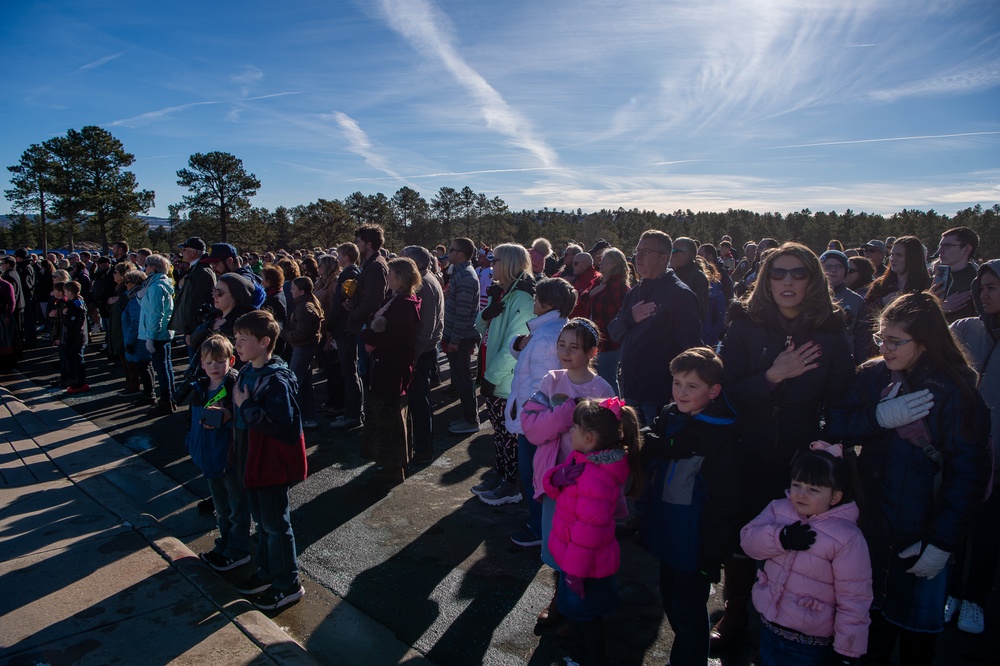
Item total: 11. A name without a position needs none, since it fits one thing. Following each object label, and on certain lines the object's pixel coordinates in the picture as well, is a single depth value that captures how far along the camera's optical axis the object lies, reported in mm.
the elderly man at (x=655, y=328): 3914
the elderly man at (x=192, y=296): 6168
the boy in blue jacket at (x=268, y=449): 3182
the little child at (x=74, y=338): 7688
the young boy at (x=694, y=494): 2471
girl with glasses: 2258
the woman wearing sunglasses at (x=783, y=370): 2635
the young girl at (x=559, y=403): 2928
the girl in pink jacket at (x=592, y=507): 2508
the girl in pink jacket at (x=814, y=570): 2143
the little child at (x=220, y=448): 3471
